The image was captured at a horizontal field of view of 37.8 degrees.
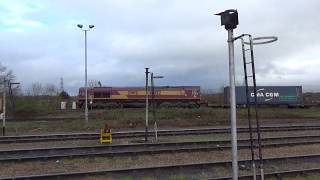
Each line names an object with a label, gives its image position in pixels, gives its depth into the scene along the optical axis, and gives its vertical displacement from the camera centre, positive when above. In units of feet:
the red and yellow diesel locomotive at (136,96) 211.41 +8.38
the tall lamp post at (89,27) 129.49 +24.59
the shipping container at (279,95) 217.56 +7.77
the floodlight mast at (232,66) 26.71 +2.69
